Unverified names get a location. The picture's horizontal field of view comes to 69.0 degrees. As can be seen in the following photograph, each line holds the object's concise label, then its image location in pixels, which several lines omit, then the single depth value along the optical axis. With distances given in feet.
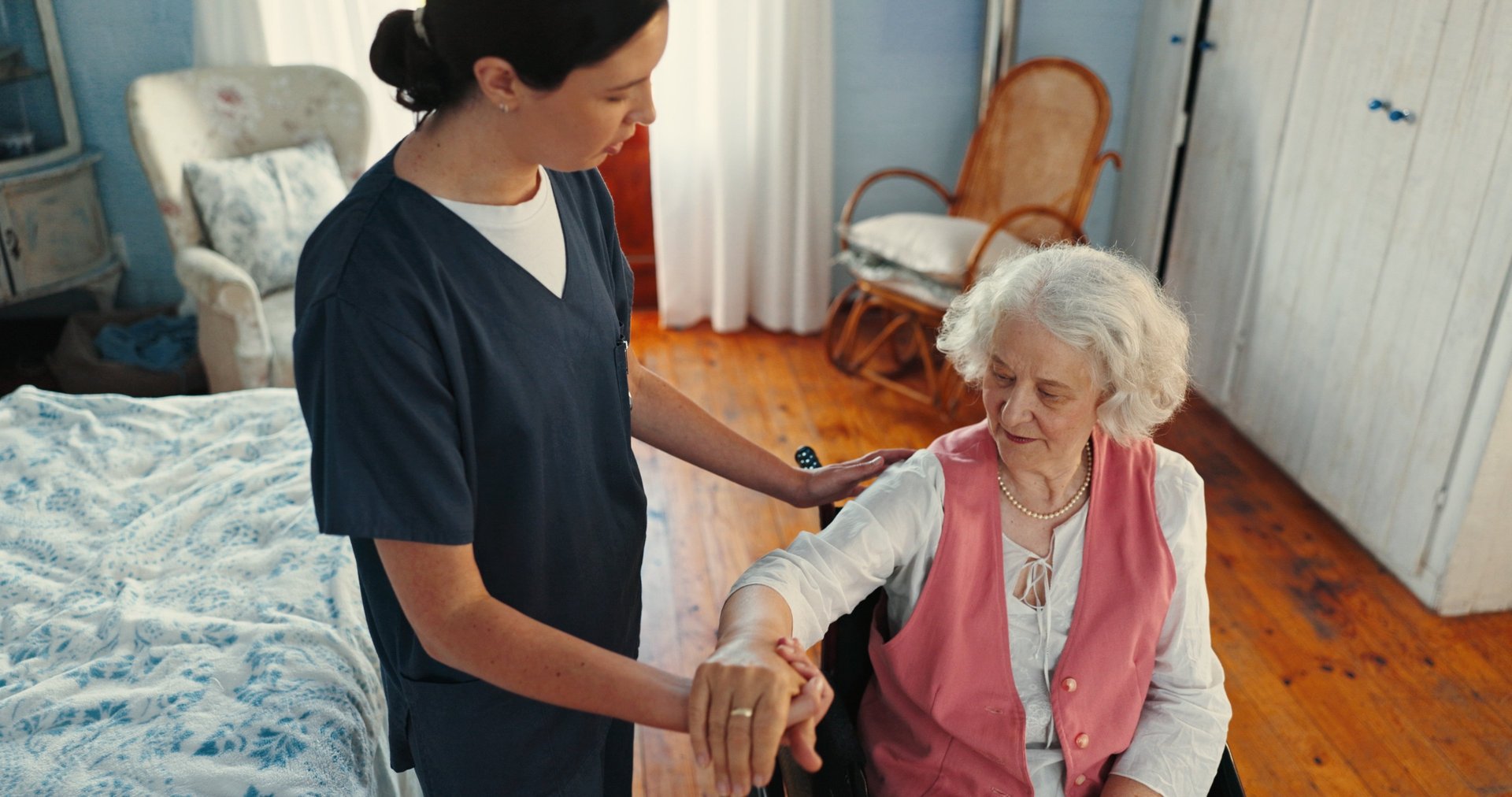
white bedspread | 4.41
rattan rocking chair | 11.71
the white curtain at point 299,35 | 12.14
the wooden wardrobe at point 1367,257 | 8.06
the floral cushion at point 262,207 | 10.83
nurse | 2.99
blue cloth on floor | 11.76
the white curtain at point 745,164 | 13.01
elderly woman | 4.40
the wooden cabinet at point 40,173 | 11.65
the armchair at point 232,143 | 9.95
